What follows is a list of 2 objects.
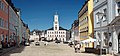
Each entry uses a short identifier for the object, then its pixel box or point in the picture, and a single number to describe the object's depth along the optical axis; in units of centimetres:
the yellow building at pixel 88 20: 1857
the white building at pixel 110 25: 1115
